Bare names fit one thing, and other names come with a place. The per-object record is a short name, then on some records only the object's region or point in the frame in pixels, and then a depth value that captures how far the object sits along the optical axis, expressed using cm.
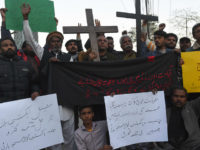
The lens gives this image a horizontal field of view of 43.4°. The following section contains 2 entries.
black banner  395
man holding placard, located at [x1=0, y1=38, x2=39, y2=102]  340
